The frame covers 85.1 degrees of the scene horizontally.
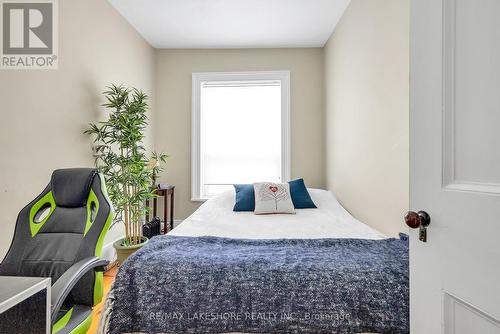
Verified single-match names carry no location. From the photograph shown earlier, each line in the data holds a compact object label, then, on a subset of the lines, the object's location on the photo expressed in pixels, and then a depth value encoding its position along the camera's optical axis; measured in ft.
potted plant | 8.54
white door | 1.86
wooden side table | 11.32
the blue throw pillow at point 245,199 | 9.22
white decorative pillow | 8.77
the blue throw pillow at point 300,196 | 9.45
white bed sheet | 6.40
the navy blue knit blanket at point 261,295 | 3.83
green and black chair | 4.11
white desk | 2.85
